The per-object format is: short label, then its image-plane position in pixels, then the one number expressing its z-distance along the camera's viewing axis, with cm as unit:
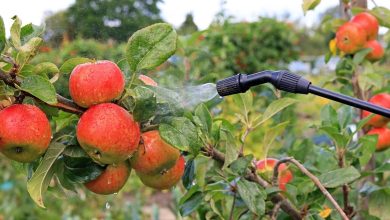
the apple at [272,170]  117
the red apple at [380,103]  142
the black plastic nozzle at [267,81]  77
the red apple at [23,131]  75
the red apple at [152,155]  82
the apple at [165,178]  87
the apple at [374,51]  156
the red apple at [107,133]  75
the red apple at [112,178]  84
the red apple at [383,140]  142
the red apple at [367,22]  150
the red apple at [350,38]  150
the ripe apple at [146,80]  84
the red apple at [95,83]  76
